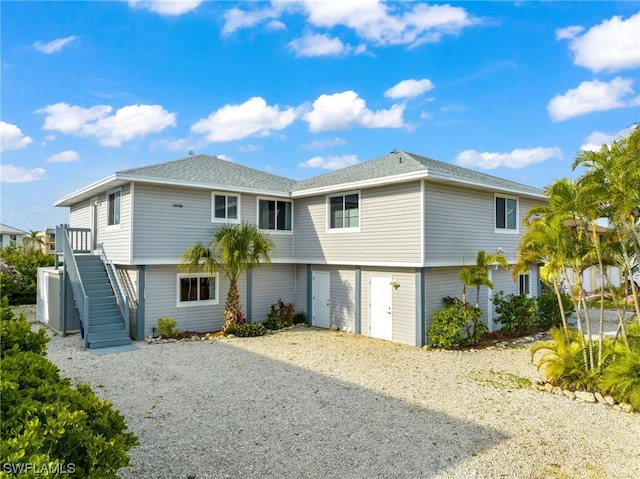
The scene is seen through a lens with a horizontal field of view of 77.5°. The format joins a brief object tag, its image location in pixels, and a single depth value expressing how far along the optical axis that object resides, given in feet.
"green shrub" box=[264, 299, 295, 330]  48.08
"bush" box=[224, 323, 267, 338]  43.47
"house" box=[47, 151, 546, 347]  40.14
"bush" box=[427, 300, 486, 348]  37.96
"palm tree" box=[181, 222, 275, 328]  42.60
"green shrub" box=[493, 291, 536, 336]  43.96
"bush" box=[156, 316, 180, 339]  41.24
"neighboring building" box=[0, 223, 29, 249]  122.62
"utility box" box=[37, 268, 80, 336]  44.21
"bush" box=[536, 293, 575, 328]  48.52
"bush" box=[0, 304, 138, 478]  8.76
